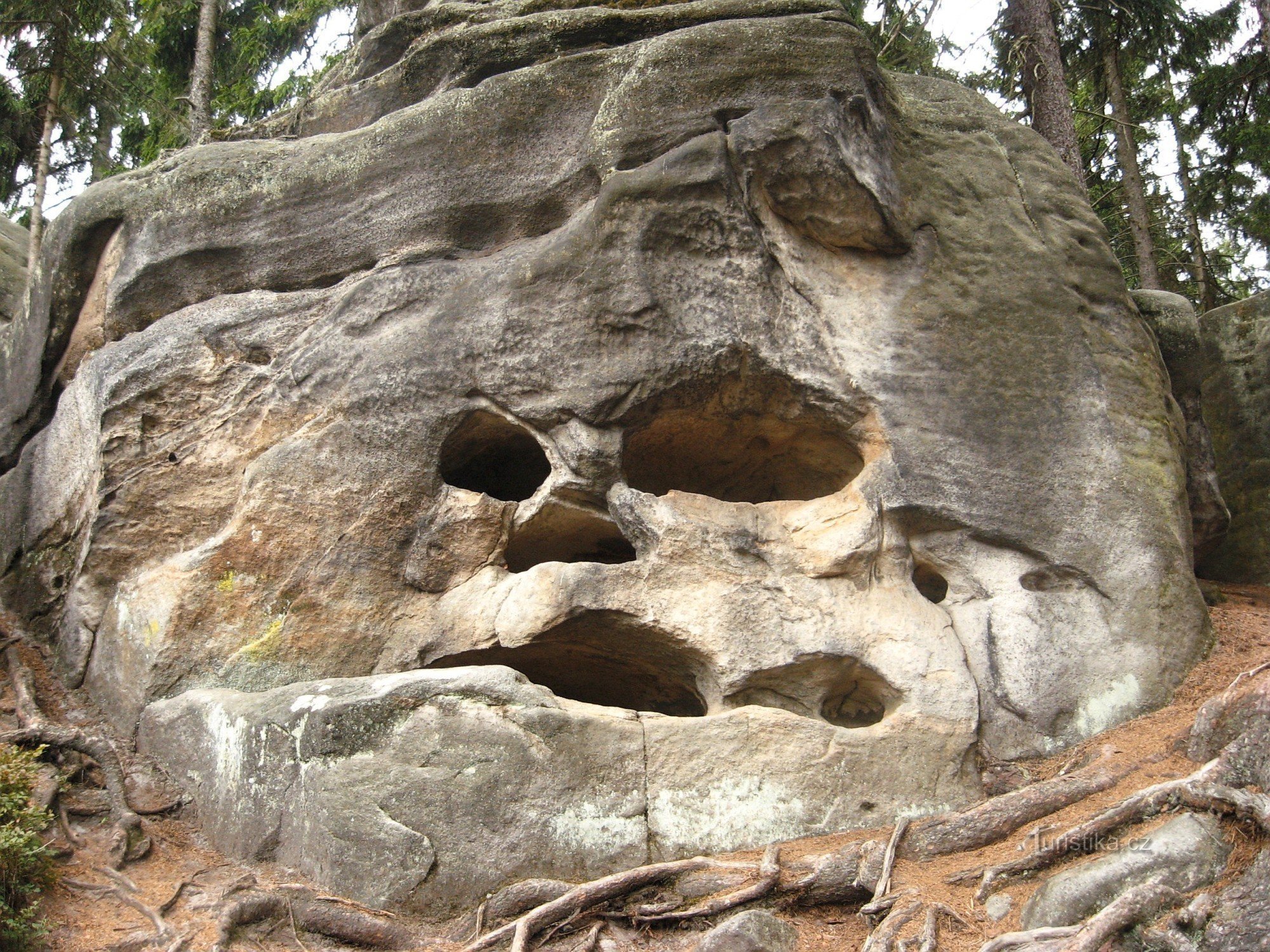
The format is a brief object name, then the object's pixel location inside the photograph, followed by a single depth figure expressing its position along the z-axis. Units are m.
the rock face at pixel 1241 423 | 9.86
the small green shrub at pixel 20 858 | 4.99
